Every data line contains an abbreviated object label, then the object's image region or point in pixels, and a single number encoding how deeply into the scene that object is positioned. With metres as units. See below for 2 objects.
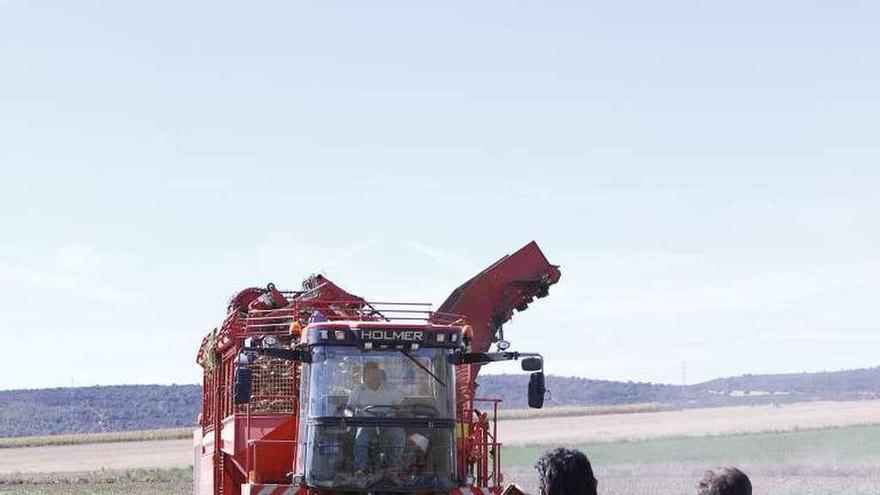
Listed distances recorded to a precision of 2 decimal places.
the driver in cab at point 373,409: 15.52
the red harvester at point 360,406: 15.54
